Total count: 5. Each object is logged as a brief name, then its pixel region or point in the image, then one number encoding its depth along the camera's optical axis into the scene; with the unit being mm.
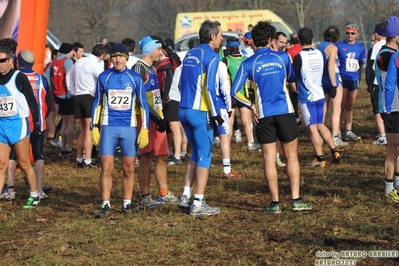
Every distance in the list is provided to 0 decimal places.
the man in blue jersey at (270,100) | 14359
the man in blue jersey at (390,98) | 14762
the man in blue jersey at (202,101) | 14481
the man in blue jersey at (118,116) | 14726
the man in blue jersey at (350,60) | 24355
